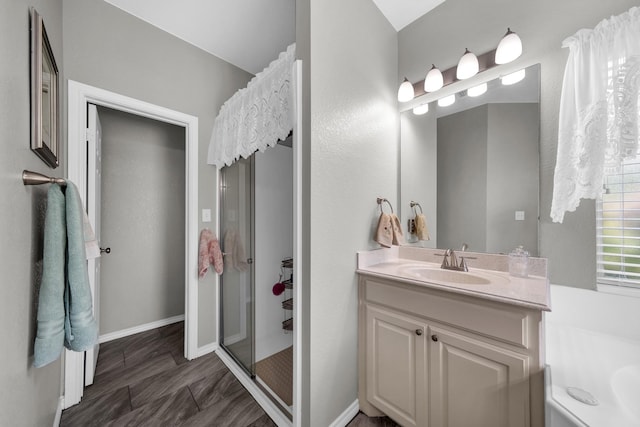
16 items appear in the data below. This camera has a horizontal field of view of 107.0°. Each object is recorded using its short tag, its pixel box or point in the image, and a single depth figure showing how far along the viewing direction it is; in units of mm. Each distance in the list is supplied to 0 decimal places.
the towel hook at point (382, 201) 1677
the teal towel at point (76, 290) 878
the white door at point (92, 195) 1616
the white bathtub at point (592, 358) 704
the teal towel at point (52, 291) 798
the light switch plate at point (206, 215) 2117
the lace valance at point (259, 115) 1383
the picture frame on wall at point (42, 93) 870
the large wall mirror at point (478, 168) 1338
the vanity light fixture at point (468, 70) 1321
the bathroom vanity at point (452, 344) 918
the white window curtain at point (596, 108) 988
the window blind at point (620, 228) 1046
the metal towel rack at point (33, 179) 800
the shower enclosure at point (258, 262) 1904
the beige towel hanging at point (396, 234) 1602
